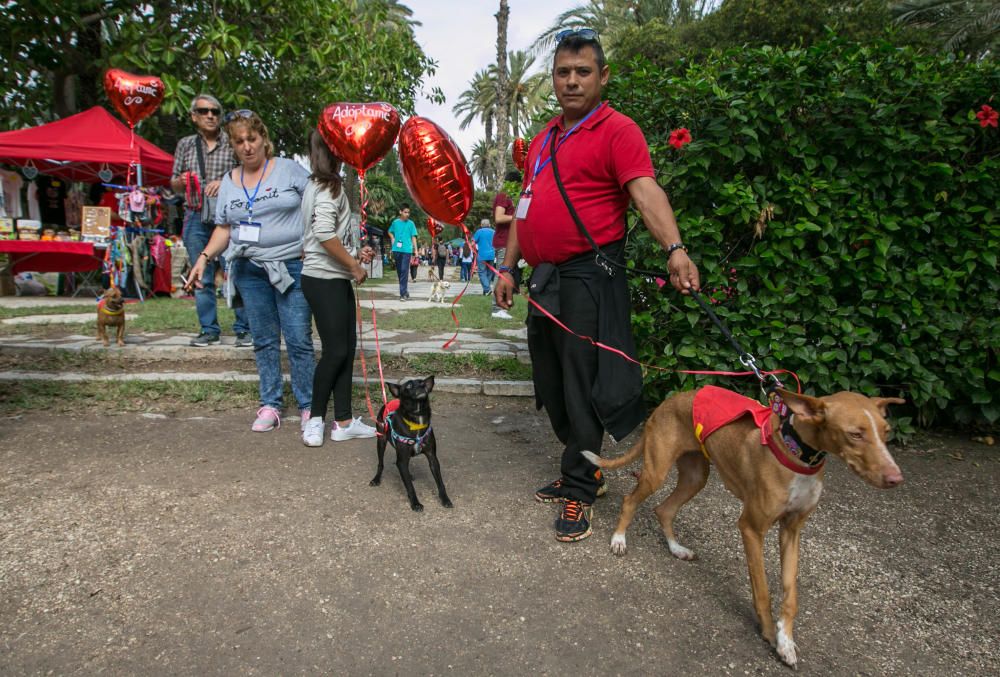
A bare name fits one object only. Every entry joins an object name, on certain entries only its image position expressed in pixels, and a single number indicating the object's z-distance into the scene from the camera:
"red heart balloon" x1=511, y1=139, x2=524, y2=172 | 8.24
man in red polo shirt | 2.92
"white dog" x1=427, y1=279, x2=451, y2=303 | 12.36
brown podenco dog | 1.98
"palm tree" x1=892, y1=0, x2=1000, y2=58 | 20.62
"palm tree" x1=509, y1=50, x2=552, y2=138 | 40.97
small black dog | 3.29
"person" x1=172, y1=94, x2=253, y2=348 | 5.80
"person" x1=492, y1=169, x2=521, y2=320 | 7.45
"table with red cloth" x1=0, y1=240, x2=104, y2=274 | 10.42
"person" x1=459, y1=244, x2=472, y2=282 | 19.30
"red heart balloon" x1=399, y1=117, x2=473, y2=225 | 3.81
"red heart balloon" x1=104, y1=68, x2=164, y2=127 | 7.98
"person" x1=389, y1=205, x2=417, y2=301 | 12.97
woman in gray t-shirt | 4.18
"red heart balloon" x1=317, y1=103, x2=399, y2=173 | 3.84
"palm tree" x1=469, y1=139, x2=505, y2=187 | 50.51
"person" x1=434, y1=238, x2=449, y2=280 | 18.58
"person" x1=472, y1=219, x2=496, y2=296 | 12.75
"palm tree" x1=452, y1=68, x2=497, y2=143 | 46.22
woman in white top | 3.89
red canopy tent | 10.21
